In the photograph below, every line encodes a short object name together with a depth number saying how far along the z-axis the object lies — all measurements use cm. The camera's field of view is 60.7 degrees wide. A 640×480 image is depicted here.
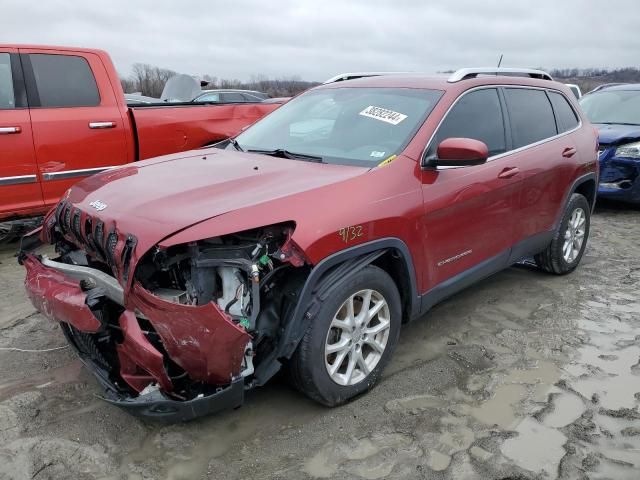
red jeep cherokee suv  246
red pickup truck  511
